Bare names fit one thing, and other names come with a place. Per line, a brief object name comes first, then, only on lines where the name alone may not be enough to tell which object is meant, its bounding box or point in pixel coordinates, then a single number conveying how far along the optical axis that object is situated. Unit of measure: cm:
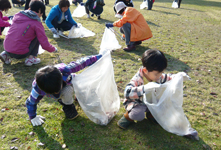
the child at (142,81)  193
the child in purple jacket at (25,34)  330
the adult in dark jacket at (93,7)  755
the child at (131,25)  432
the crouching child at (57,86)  176
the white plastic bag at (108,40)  427
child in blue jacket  489
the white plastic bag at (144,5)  1080
